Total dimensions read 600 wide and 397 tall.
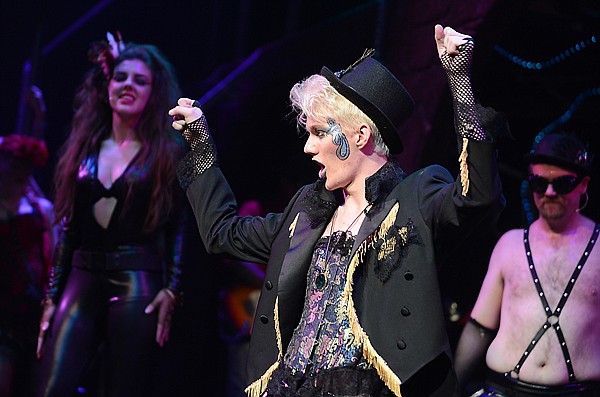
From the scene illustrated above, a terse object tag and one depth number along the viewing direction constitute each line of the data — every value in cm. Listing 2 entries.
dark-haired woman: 853
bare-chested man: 839
